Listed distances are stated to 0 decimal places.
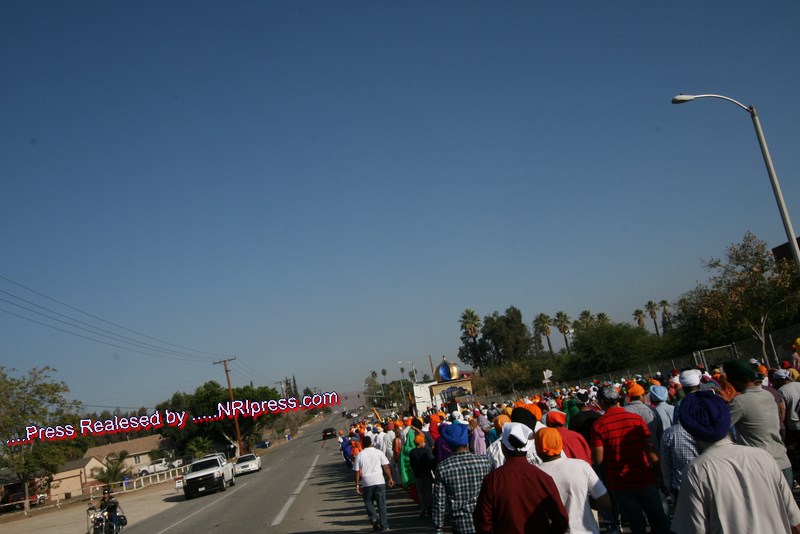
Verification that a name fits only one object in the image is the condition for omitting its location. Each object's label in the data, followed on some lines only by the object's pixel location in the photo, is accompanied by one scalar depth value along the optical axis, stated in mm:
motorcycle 18062
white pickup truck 27359
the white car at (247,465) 37844
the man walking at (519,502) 4195
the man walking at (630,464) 6152
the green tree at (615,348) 49688
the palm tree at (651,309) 88188
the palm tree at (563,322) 85938
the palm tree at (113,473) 42491
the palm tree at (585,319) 79938
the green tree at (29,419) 42312
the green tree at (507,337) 101625
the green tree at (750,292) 28438
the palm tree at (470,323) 103062
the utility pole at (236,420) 63162
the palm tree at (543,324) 89125
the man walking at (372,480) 11219
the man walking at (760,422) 5641
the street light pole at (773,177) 14867
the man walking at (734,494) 3336
